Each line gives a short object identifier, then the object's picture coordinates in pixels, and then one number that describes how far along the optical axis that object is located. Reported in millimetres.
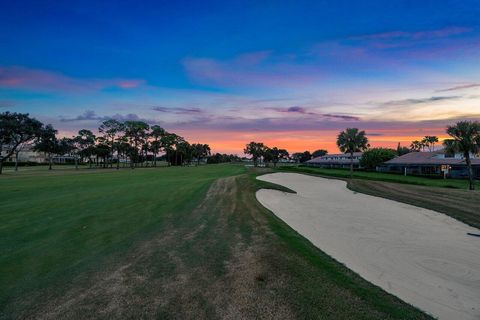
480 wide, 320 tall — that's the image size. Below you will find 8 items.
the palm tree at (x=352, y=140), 68250
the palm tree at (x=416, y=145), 133625
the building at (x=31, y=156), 146575
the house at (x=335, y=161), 99250
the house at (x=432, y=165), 52000
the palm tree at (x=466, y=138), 35156
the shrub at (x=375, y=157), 75000
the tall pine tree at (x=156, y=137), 110438
